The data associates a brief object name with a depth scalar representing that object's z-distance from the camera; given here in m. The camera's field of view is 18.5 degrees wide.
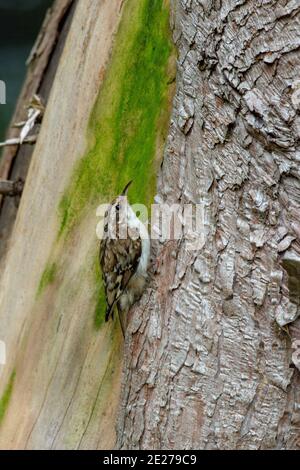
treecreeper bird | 2.66
